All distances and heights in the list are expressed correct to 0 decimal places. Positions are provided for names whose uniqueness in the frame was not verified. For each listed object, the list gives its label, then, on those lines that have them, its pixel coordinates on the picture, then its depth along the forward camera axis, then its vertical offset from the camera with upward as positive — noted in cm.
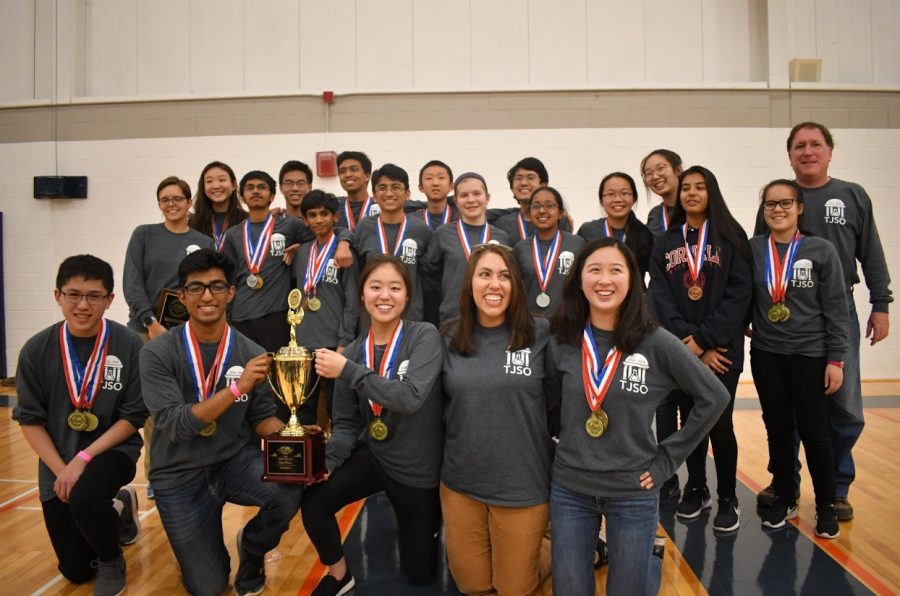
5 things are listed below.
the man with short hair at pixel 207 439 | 265 -55
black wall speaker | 781 +154
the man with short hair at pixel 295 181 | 479 +96
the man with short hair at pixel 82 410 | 278 -44
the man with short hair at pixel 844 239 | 351 +35
